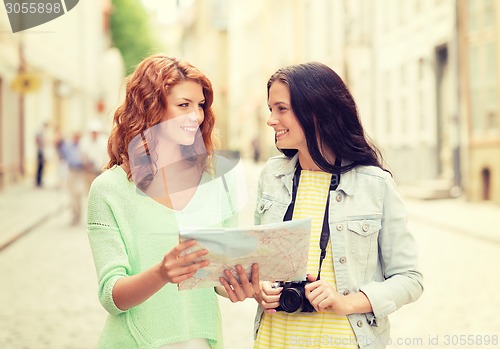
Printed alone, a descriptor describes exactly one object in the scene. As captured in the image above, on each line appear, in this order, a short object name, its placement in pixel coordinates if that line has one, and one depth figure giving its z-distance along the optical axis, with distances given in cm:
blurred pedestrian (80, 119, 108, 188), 1620
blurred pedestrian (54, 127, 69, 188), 2496
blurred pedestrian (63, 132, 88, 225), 1562
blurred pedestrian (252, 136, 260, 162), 4403
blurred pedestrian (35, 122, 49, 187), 2617
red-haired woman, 252
